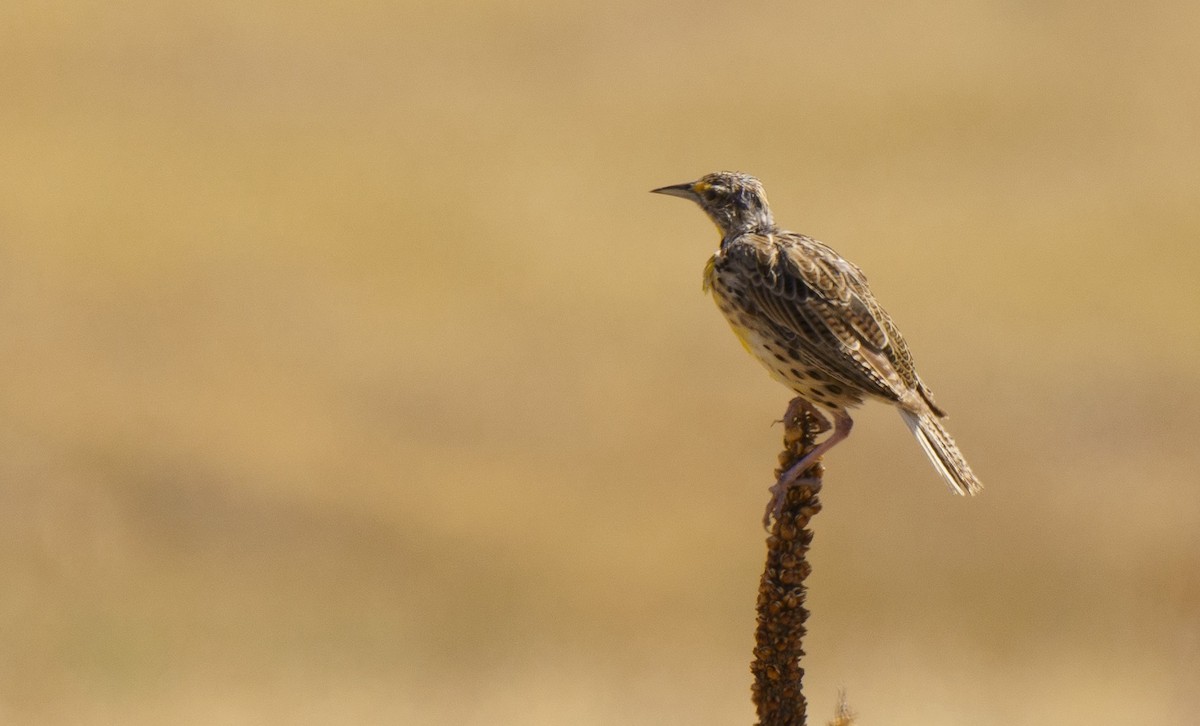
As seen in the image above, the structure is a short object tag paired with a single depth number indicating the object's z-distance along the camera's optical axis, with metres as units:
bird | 10.98
